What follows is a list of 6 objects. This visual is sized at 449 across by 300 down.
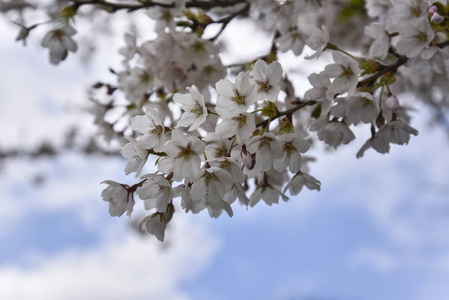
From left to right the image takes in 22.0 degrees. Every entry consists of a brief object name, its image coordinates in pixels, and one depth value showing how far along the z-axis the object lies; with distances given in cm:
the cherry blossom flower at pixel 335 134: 90
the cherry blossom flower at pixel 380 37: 94
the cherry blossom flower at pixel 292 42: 105
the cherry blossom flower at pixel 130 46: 105
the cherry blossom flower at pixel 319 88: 88
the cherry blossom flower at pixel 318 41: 91
